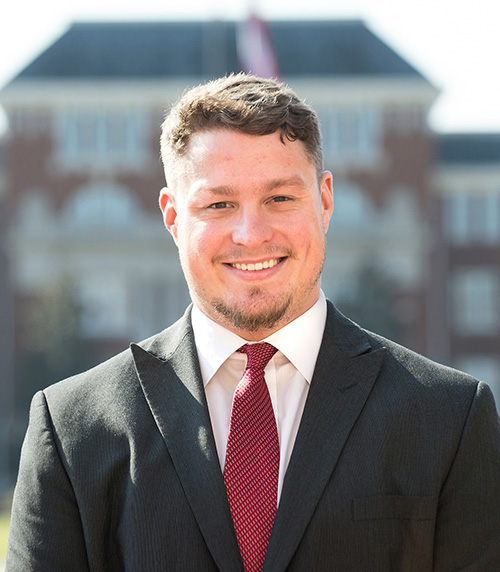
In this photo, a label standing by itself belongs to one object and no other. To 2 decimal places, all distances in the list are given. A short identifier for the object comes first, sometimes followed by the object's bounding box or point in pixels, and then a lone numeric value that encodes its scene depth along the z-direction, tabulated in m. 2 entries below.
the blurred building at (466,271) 41.16
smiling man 2.63
